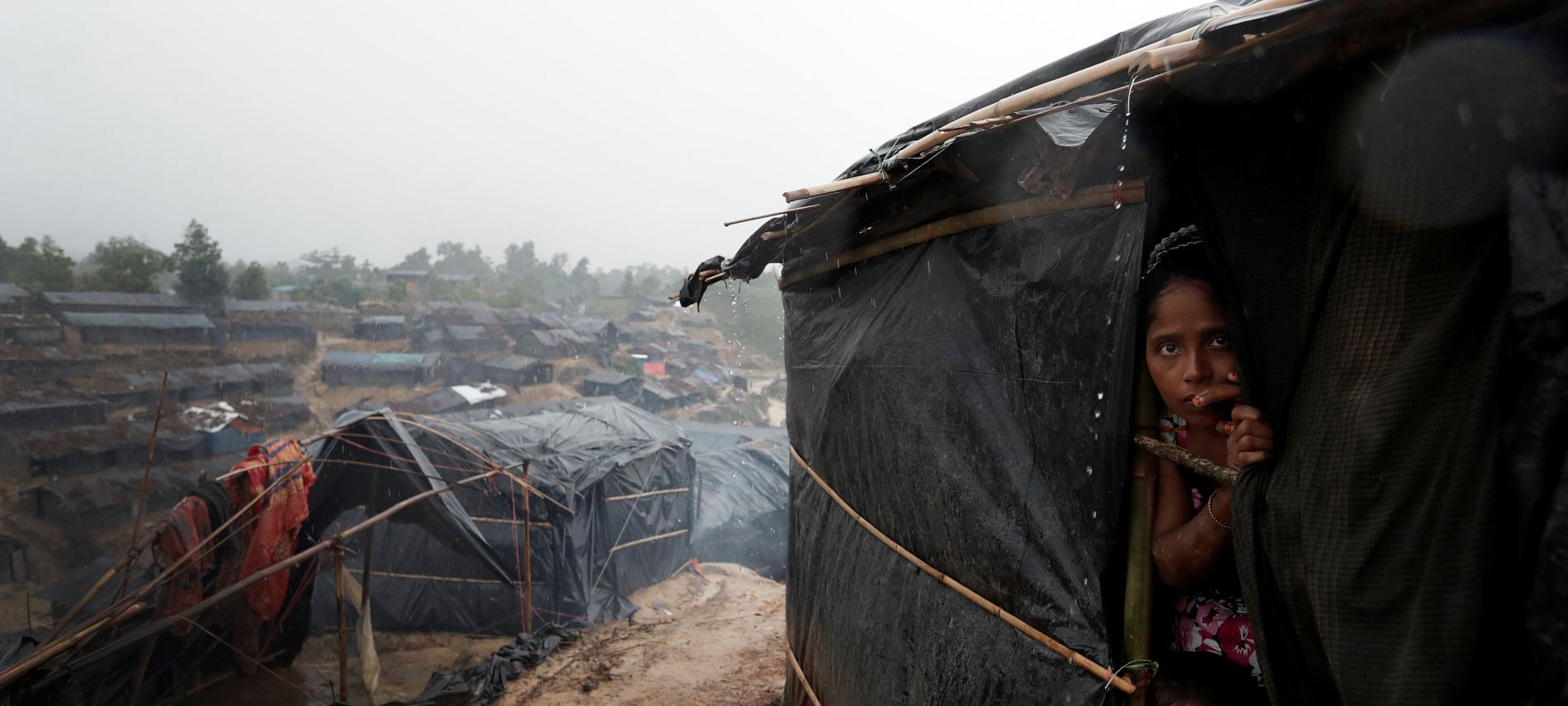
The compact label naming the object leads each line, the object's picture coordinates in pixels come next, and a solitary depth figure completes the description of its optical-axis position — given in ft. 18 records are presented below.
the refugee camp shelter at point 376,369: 90.02
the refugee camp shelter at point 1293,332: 3.17
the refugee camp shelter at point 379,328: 105.81
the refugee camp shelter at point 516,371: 100.22
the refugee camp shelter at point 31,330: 71.26
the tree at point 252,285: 105.70
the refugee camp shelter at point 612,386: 103.04
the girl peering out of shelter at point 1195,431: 4.96
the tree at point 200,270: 93.09
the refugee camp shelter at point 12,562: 45.11
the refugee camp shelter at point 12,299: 75.15
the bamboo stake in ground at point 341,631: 18.65
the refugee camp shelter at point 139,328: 78.18
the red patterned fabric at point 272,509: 22.84
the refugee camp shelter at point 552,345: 114.93
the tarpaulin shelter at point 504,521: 27.91
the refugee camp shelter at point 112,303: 79.77
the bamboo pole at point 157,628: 11.59
